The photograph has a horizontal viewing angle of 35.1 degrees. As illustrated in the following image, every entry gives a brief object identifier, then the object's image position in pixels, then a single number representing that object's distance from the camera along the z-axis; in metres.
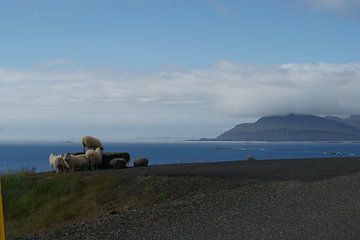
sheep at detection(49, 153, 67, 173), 28.66
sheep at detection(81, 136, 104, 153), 31.81
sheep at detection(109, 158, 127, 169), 29.16
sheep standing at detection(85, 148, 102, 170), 28.77
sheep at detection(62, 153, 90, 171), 28.31
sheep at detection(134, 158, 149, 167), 31.91
